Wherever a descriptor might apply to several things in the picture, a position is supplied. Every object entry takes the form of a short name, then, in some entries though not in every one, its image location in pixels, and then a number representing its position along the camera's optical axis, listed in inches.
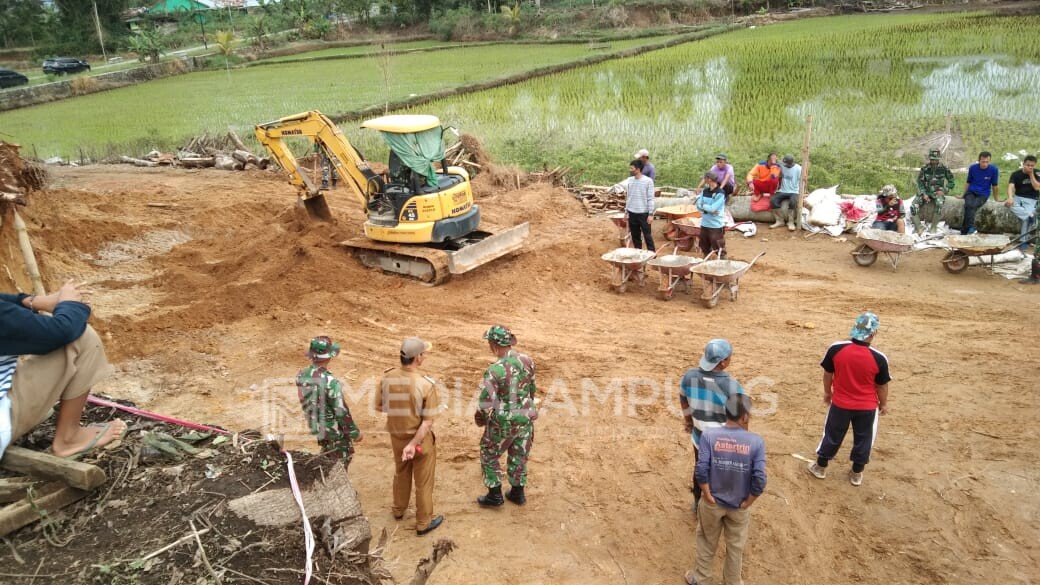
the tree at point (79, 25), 1604.3
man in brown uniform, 189.5
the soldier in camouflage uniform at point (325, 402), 198.2
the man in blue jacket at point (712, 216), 381.1
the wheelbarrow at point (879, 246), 377.1
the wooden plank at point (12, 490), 127.6
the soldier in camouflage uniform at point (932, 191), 408.8
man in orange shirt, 464.8
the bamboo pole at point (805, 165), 437.7
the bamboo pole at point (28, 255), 200.2
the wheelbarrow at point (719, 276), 348.2
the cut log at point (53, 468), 130.6
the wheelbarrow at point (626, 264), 374.0
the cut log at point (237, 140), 699.9
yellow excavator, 379.2
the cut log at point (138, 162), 674.8
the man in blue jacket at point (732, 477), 163.3
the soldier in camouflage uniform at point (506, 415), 197.8
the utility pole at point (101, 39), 1525.8
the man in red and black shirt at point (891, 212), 399.9
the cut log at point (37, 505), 121.9
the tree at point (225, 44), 1336.1
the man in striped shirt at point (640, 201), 392.8
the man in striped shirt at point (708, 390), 180.7
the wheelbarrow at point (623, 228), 423.7
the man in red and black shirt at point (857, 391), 199.8
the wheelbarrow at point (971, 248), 367.9
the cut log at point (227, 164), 658.8
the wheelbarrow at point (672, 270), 364.8
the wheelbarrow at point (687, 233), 415.5
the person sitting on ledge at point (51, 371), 135.2
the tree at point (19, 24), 1603.1
